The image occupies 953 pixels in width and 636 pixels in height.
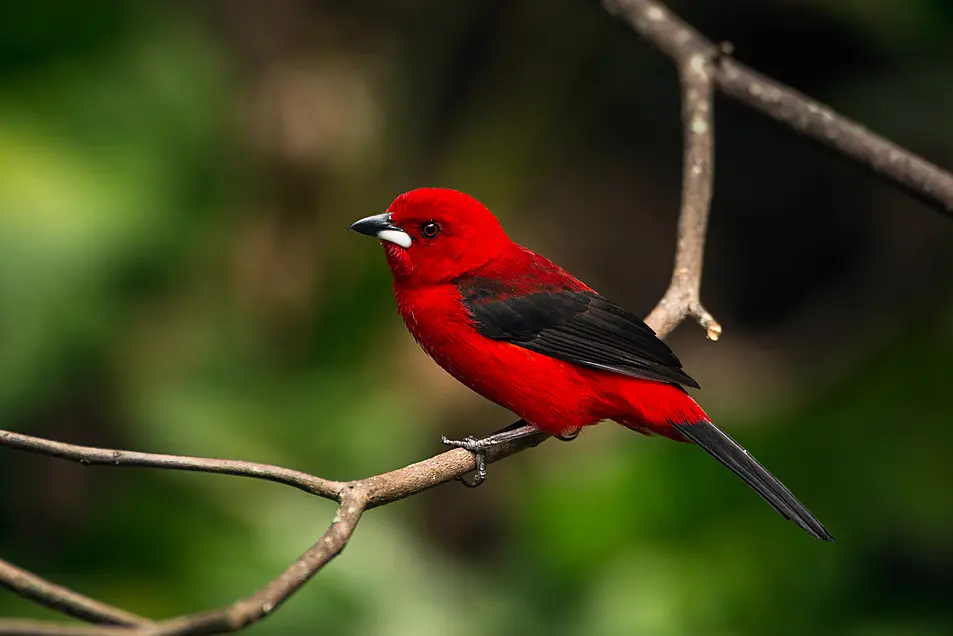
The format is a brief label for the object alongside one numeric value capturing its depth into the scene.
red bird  6.48
